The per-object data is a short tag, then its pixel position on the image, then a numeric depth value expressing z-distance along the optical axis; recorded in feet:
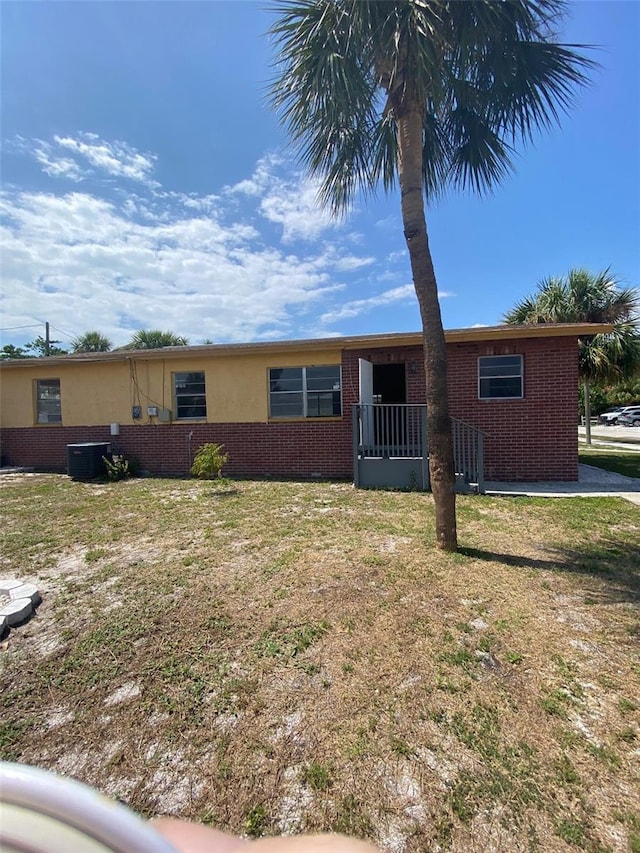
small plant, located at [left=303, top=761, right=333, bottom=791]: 6.08
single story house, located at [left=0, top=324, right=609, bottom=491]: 27.89
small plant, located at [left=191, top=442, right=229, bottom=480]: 28.81
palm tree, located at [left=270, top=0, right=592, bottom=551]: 12.89
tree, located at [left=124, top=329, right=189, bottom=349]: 68.08
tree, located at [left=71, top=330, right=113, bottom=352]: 70.74
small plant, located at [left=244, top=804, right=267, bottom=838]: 5.43
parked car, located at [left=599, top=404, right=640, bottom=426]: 128.36
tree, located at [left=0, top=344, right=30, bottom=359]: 121.70
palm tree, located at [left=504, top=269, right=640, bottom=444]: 43.68
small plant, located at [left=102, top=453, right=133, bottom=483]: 32.87
